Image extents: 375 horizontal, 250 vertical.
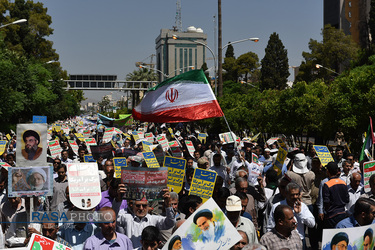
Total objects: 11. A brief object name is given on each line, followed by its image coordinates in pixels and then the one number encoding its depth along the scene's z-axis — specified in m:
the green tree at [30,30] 56.09
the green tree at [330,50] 54.81
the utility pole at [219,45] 26.41
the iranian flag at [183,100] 10.97
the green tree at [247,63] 92.06
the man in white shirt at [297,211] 6.35
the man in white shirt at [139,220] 6.12
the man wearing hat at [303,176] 8.68
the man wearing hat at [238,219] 5.89
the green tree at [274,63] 72.44
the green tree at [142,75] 113.88
